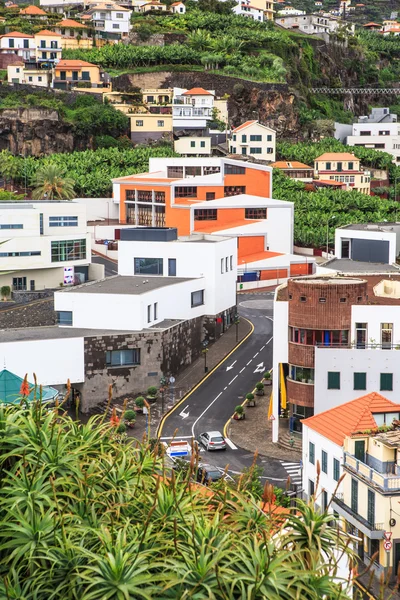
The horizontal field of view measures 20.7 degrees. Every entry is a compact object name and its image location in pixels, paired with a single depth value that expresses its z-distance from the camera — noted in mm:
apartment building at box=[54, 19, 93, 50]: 167500
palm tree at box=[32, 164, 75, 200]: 111812
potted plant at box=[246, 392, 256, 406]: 59969
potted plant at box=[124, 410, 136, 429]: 56781
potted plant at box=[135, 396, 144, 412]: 58381
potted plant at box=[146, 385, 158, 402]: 61656
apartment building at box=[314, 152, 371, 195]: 139625
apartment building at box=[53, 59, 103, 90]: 152625
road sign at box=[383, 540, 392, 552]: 37188
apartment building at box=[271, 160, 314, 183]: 138500
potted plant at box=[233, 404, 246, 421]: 57688
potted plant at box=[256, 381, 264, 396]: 62025
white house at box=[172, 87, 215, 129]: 146375
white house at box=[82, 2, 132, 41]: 173250
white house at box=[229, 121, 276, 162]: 144125
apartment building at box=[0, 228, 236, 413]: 60688
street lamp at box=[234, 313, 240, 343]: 81125
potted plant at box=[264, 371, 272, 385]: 64188
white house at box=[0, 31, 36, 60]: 158000
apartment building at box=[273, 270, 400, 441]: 49250
